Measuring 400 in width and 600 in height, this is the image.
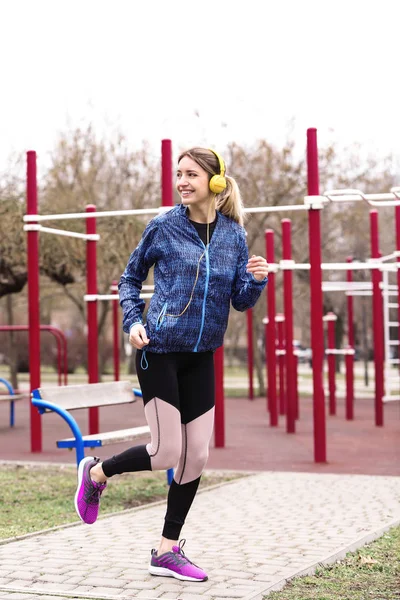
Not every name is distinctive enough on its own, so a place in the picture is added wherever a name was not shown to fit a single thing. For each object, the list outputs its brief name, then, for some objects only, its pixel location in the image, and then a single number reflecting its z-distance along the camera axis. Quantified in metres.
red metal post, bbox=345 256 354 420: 14.12
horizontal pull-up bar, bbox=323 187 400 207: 8.02
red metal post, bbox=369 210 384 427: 12.96
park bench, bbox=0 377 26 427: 12.12
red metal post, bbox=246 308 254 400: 17.50
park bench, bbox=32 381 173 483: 7.01
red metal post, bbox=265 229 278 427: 12.69
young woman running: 4.16
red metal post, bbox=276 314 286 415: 14.33
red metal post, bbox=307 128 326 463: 8.80
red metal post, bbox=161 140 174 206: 9.15
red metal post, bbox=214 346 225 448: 9.78
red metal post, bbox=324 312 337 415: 14.66
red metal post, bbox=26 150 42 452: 9.84
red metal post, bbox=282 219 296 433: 11.33
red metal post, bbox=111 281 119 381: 14.52
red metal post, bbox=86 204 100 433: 10.05
